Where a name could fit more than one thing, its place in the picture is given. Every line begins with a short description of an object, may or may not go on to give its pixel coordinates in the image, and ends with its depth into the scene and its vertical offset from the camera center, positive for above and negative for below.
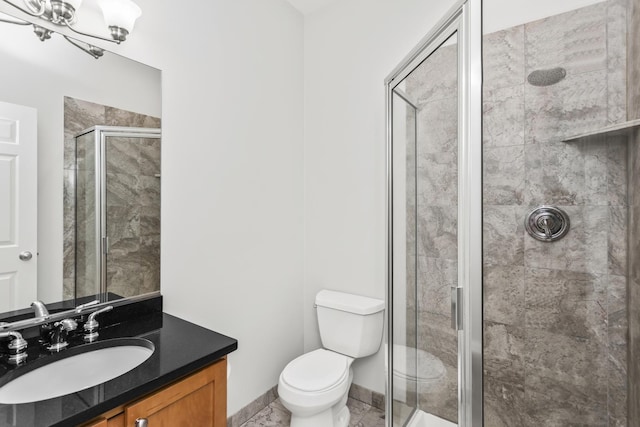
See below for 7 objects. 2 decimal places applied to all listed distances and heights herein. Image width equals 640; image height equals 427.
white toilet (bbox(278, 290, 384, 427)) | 1.66 -0.87
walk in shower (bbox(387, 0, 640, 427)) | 0.94 -0.02
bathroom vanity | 0.78 -0.46
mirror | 1.18 +0.19
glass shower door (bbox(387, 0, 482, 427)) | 0.91 -0.07
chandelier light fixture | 1.18 +0.73
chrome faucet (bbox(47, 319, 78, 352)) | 1.12 -0.41
